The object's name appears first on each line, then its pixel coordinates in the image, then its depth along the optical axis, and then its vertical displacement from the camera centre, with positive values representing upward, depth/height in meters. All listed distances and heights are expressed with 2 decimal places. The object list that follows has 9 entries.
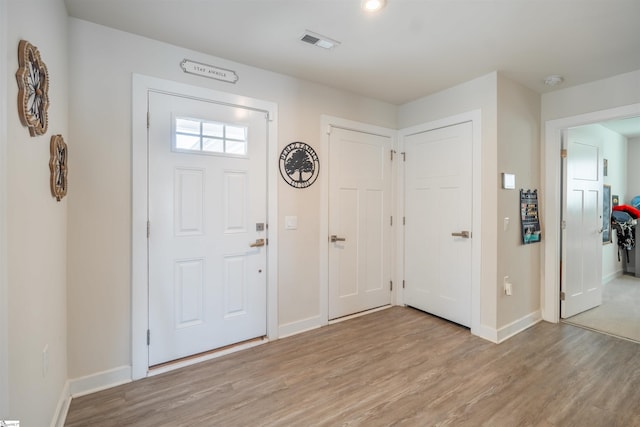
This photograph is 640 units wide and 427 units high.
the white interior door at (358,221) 3.23 -0.13
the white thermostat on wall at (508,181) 2.83 +0.29
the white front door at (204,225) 2.30 -0.13
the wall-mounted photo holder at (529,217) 3.04 -0.06
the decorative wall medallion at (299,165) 2.88 +0.44
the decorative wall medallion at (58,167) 1.63 +0.24
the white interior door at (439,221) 3.06 -0.11
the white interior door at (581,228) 3.28 -0.19
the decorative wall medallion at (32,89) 1.19 +0.51
